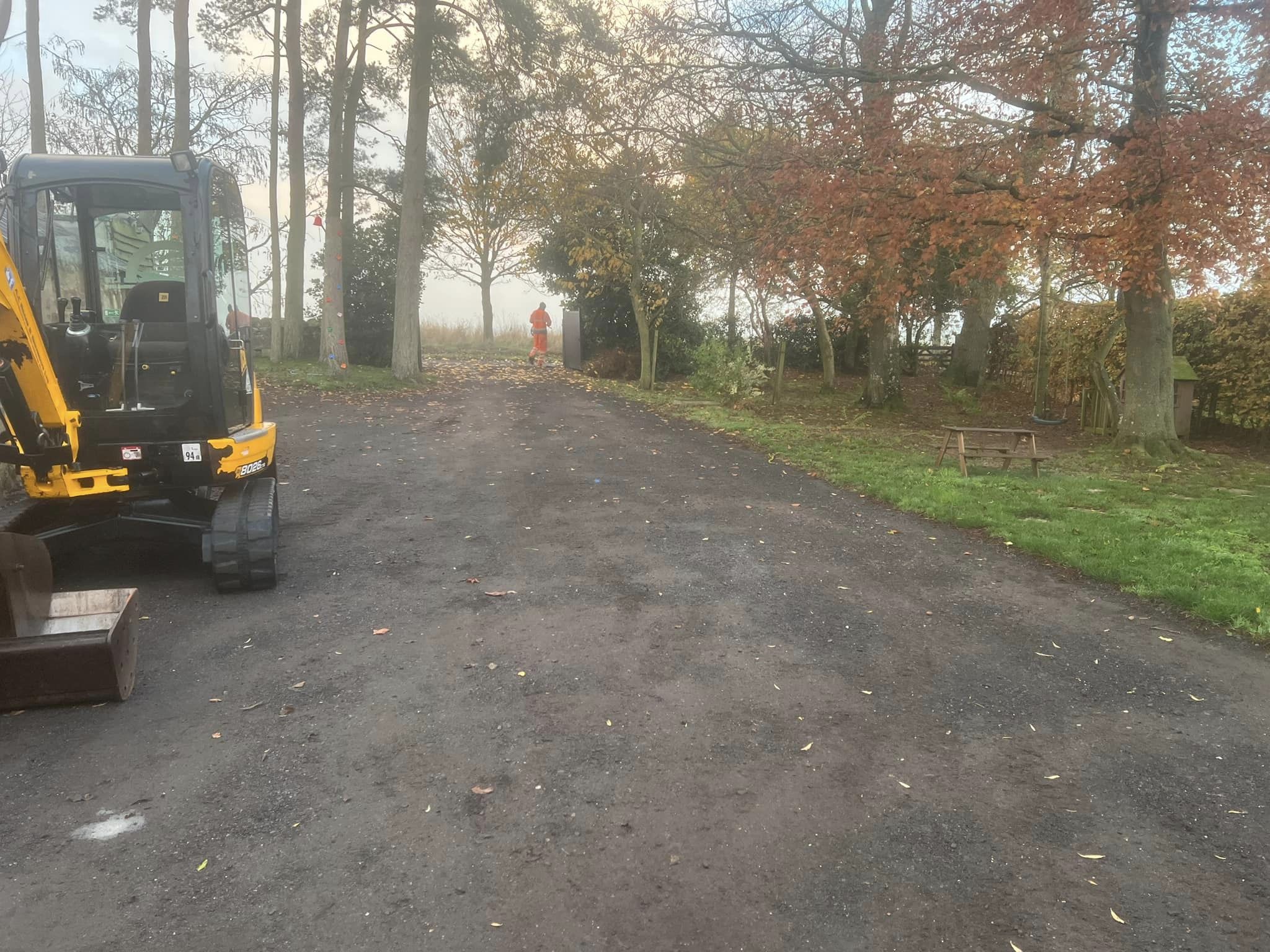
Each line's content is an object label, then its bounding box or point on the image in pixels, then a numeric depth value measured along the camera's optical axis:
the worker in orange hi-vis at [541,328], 29.58
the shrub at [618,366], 25.17
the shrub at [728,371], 18.41
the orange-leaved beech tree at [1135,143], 9.68
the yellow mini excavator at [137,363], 5.73
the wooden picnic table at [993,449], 10.45
